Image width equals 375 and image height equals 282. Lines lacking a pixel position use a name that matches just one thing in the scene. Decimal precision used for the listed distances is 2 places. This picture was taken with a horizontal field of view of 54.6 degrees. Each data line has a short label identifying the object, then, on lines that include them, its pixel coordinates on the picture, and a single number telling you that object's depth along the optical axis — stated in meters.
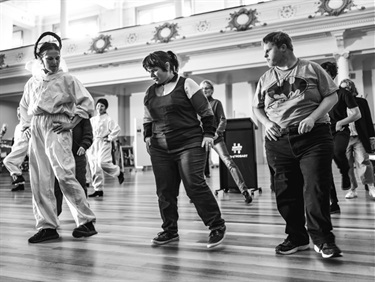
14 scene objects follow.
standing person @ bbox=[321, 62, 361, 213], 3.71
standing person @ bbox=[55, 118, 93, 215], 3.10
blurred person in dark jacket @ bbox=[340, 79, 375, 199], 4.23
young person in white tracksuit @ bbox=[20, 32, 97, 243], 2.62
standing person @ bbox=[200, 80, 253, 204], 4.29
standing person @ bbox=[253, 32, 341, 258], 2.04
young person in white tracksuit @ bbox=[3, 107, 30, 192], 6.70
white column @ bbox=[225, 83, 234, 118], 16.16
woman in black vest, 2.42
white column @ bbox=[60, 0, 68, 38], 15.55
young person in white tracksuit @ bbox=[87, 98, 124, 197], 6.32
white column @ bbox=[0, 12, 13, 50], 19.09
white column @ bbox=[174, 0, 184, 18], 14.52
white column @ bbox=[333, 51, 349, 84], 10.59
